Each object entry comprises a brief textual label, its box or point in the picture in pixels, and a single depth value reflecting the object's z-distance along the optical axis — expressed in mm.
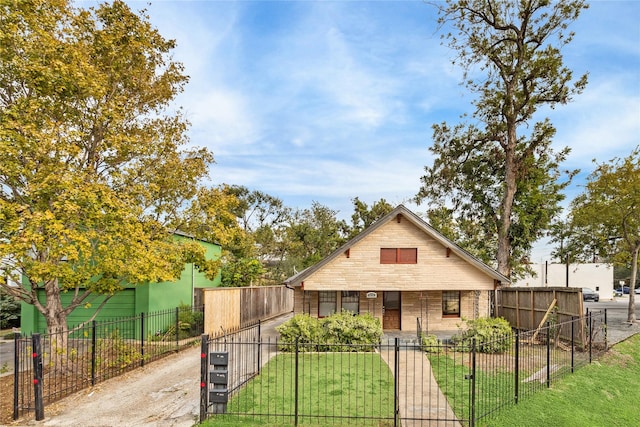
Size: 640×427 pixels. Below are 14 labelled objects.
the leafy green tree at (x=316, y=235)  43325
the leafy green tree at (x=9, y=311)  23172
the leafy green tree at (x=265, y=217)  46094
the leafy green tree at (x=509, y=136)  25656
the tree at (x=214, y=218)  14836
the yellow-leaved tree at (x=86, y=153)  10148
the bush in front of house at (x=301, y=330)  15062
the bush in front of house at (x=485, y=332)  14659
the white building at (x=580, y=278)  53000
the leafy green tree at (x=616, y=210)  22125
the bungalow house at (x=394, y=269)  19297
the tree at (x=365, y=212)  39256
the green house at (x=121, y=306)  17328
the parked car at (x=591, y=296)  47750
